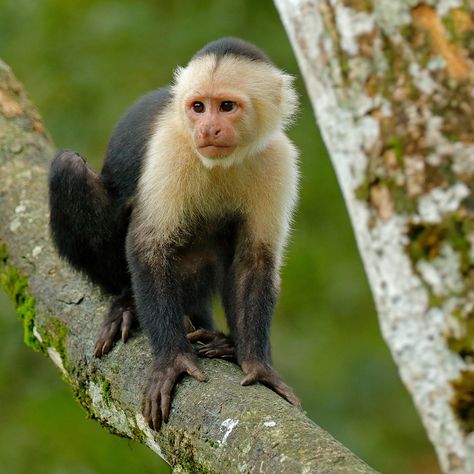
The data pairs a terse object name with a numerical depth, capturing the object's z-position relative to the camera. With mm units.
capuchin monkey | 8609
